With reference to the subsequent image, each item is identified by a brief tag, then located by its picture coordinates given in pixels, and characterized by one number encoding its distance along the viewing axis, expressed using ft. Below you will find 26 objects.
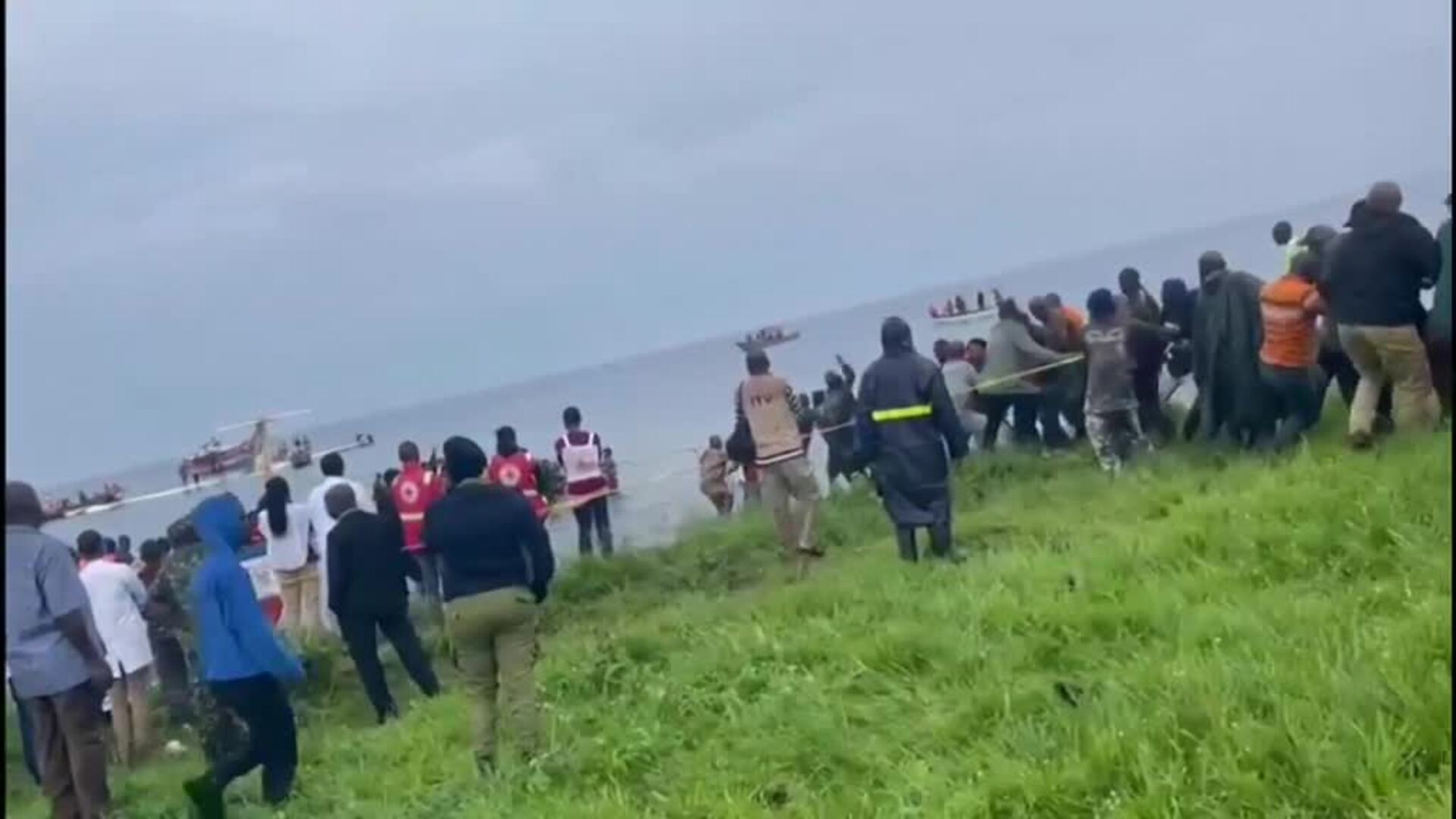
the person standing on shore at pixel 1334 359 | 34.60
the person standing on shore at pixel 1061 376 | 47.03
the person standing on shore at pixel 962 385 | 49.57
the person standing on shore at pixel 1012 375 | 46.60
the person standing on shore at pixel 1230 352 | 38.52
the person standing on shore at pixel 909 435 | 34.55
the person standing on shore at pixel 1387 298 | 32.09
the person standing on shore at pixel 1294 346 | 36.47
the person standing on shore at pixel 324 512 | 39.60
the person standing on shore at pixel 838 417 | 53.26
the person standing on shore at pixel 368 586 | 34.42
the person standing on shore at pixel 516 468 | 47.57
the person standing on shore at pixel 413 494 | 44.65
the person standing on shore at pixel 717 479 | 61.87
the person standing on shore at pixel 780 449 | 39.83
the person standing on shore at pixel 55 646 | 25.54
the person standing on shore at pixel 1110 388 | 41.73
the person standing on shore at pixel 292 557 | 41.78
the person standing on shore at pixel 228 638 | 27.04
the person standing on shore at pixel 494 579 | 25.86
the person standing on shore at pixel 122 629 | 36.47
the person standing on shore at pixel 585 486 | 50.85
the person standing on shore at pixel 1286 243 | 38.58
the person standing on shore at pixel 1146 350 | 43.93
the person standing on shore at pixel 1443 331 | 31.55
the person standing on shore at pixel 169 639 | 38.83
